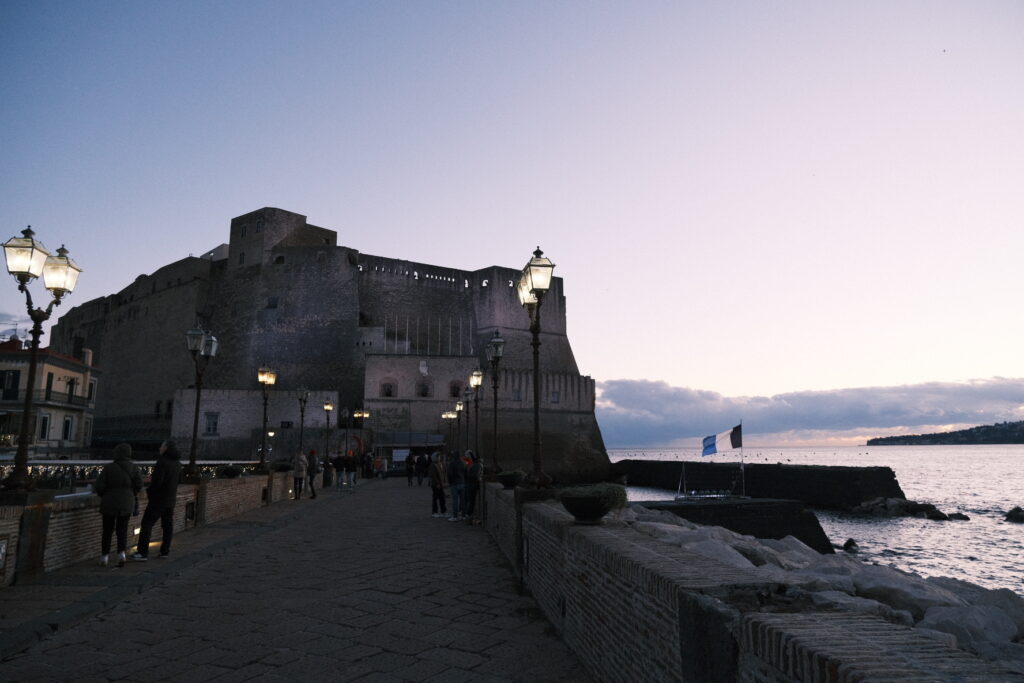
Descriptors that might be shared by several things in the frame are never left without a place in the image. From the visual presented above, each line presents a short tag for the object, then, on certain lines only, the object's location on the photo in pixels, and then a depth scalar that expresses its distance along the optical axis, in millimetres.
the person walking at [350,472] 25597
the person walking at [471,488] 14242
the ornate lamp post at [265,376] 18906
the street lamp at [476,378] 21016
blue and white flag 28406
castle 47031
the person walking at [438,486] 15125
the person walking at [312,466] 21688
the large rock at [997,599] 8383
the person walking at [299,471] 19859
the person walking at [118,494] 7762
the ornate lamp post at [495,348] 14123
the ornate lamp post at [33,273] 7411
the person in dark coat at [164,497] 8758
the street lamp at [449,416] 44653
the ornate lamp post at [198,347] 12518
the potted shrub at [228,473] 15678
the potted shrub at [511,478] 12177
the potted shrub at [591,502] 5523
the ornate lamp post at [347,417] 45647
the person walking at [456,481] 14297
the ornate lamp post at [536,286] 8961
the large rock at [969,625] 6035
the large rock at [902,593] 7422
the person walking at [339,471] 26397
